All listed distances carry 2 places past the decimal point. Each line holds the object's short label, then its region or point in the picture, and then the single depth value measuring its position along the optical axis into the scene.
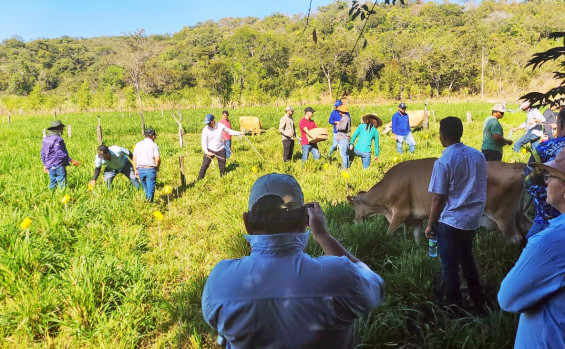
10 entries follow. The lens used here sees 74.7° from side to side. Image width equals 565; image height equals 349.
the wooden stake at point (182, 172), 7.63
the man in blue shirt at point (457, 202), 3.08
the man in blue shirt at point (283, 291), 1.40
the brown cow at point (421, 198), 4.39
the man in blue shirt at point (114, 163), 6.73
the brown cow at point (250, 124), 18.17
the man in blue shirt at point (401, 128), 10.36
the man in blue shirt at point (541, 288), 1.17
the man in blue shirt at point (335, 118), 9.98
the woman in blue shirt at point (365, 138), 8.30
